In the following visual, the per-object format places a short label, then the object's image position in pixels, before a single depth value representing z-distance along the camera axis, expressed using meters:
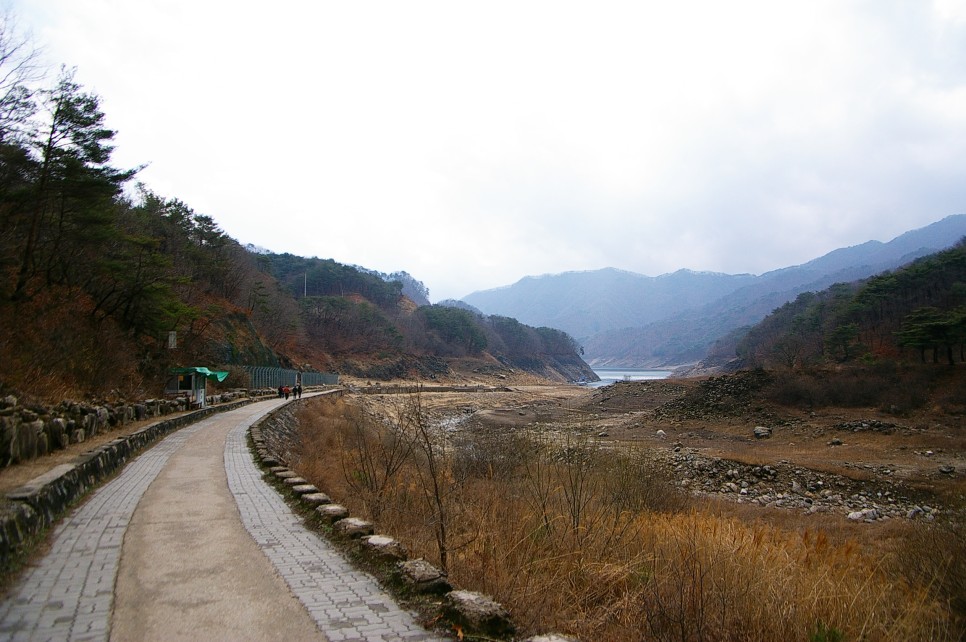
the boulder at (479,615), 3.87
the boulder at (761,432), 29.07
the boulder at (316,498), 7.64
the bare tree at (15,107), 17.70
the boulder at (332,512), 6.82
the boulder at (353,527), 6.12
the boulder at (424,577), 4.57
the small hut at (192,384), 23.19
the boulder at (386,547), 5.32
